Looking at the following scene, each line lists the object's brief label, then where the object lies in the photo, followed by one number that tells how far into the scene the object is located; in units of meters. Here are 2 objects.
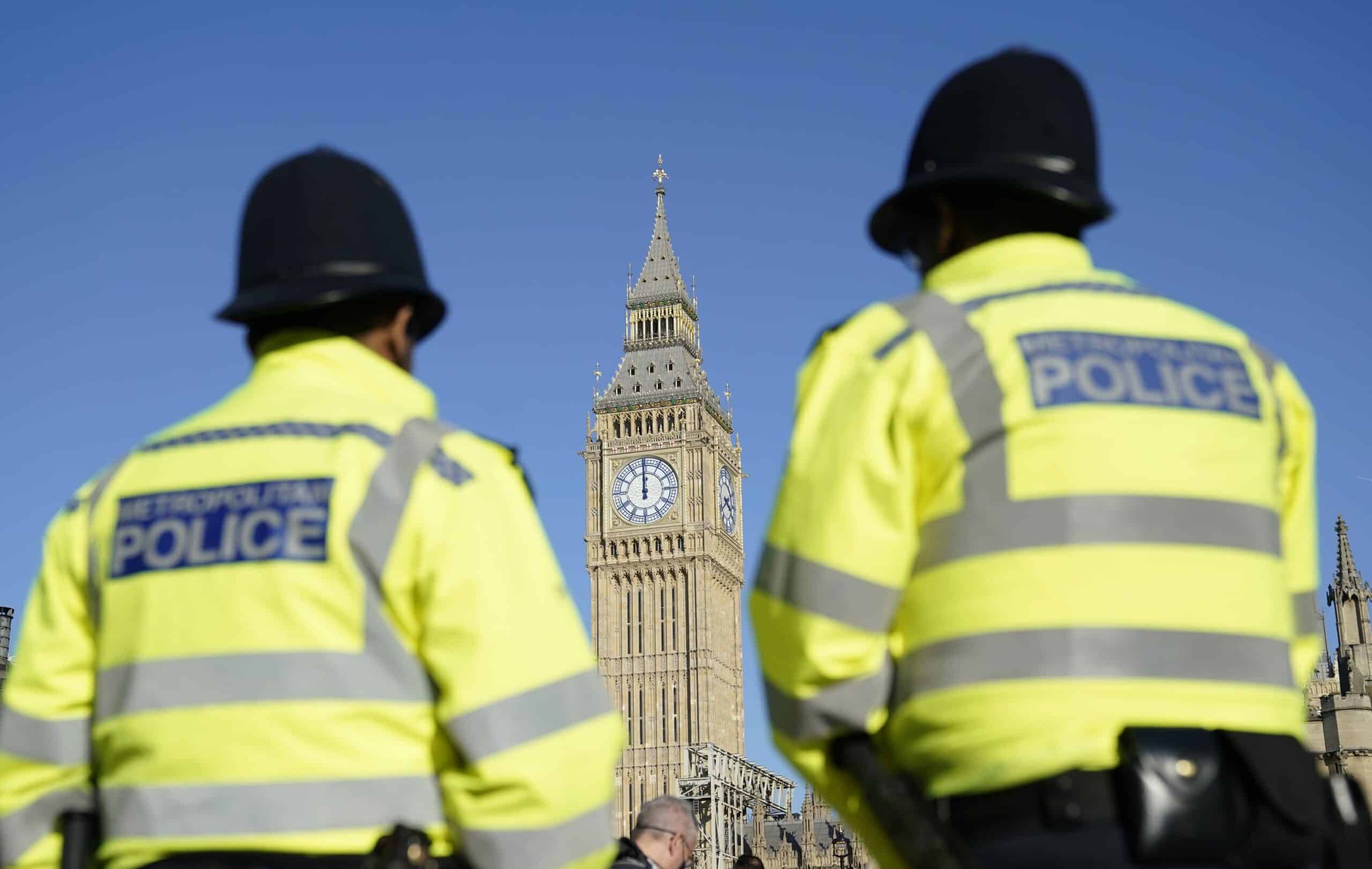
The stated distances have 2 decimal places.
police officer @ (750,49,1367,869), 2.68
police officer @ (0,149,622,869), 2.95
